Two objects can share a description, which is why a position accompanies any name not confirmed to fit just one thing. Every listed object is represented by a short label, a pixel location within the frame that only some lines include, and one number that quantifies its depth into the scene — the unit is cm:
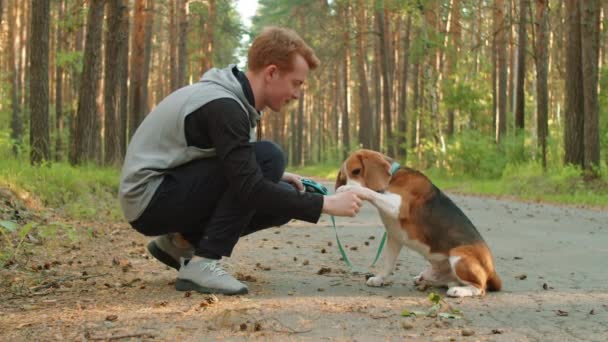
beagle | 449
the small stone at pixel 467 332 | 328
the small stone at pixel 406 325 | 342
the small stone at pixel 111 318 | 345
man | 403
